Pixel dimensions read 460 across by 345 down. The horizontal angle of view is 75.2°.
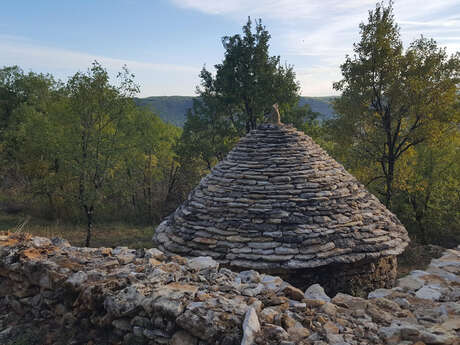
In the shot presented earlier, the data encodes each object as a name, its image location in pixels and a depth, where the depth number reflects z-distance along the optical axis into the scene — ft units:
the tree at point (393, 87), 32.81
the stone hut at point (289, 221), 17.07
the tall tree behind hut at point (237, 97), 48.80
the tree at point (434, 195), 40.57
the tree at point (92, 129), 35.55
